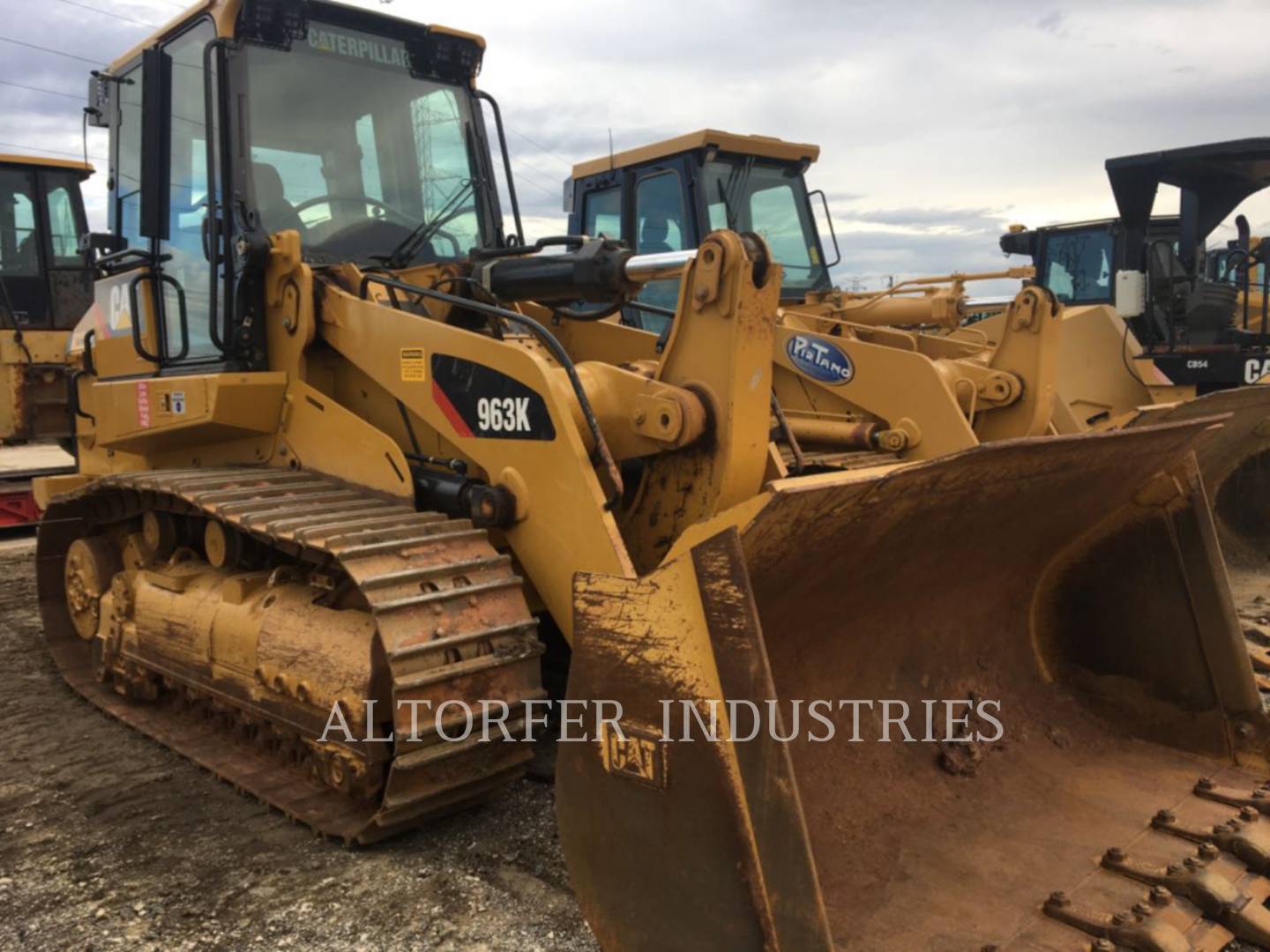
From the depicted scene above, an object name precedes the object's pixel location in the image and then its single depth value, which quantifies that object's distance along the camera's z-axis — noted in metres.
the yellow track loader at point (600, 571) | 2.41
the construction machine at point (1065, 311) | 6.75
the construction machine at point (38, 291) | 10.34
